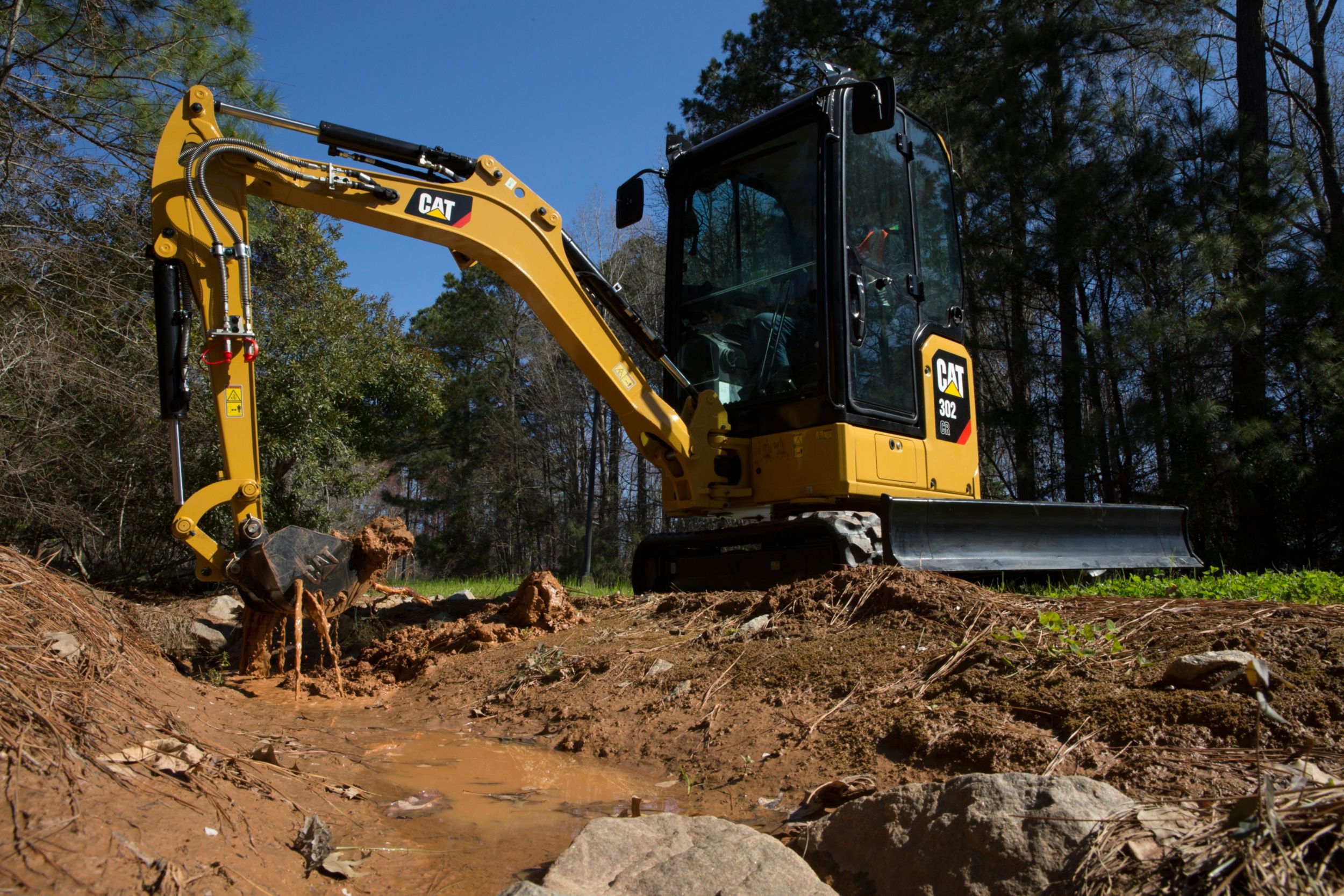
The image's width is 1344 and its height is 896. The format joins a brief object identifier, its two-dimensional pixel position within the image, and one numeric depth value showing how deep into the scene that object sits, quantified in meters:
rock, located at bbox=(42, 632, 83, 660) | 2.75
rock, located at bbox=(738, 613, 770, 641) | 4.50
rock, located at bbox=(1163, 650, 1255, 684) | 2.85
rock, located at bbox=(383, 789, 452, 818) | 2.90
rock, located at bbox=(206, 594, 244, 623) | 8.48
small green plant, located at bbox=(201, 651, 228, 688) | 4.84
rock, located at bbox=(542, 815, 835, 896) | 2.12
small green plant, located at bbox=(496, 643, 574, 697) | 4.60
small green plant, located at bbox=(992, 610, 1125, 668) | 3.32
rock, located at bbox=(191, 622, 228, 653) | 6.39
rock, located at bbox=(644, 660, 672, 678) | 4.32
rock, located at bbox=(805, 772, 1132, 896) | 2.02
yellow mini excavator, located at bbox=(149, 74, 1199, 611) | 4.77
